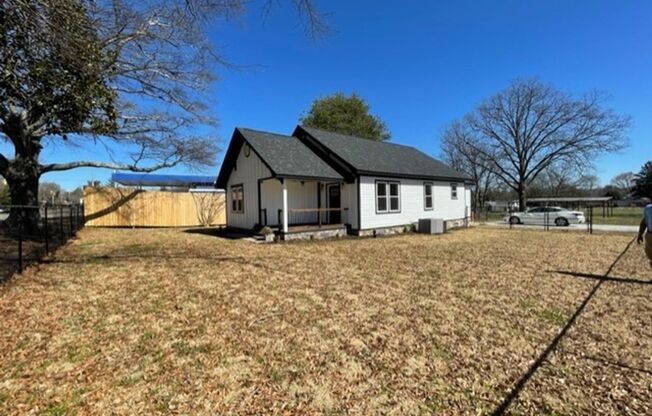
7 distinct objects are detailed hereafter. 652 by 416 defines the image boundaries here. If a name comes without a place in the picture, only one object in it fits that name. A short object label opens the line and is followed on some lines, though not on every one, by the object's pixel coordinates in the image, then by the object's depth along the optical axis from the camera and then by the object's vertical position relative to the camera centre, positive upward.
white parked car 22.41 -1.02
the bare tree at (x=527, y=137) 30.44 +6.13
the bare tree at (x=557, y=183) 51.44 +3.13
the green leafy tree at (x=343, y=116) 31.52 +8.53
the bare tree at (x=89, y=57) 4.41 +2.59
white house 13.52 +0.92
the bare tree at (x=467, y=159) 37.09 +5.11
